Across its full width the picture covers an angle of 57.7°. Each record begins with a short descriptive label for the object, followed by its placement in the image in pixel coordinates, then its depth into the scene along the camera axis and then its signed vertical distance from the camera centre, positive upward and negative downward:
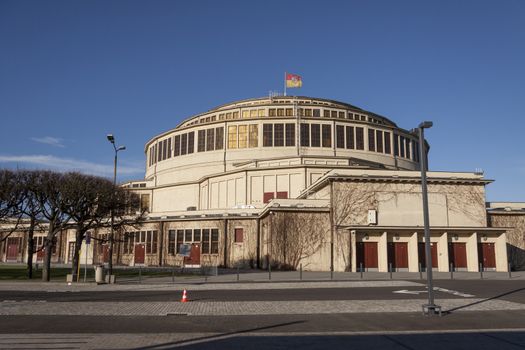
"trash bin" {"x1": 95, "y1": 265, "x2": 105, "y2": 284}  30.16 -2.16
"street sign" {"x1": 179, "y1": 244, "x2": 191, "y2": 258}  34.02 -0.58
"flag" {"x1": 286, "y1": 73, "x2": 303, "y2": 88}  73.69 +24.76
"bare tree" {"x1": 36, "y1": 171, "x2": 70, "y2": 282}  35.31 +3.01
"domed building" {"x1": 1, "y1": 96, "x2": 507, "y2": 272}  44.75 +5.00
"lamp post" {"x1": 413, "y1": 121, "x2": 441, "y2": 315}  15.77 +0.24
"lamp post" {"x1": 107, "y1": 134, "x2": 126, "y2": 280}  33.19 +6.65
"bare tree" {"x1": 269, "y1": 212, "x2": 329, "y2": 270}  45.31 +0.29
